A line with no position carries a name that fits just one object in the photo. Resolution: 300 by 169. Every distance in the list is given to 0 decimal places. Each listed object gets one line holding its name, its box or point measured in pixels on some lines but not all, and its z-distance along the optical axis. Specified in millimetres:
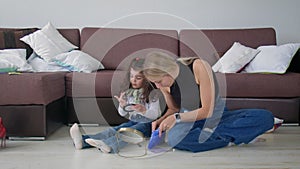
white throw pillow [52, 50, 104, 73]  3051
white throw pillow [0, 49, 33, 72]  2887
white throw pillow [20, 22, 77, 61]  3297
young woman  1985
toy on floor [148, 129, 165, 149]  2088
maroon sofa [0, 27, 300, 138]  2355
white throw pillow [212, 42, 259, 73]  3156
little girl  2131
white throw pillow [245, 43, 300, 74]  2975
